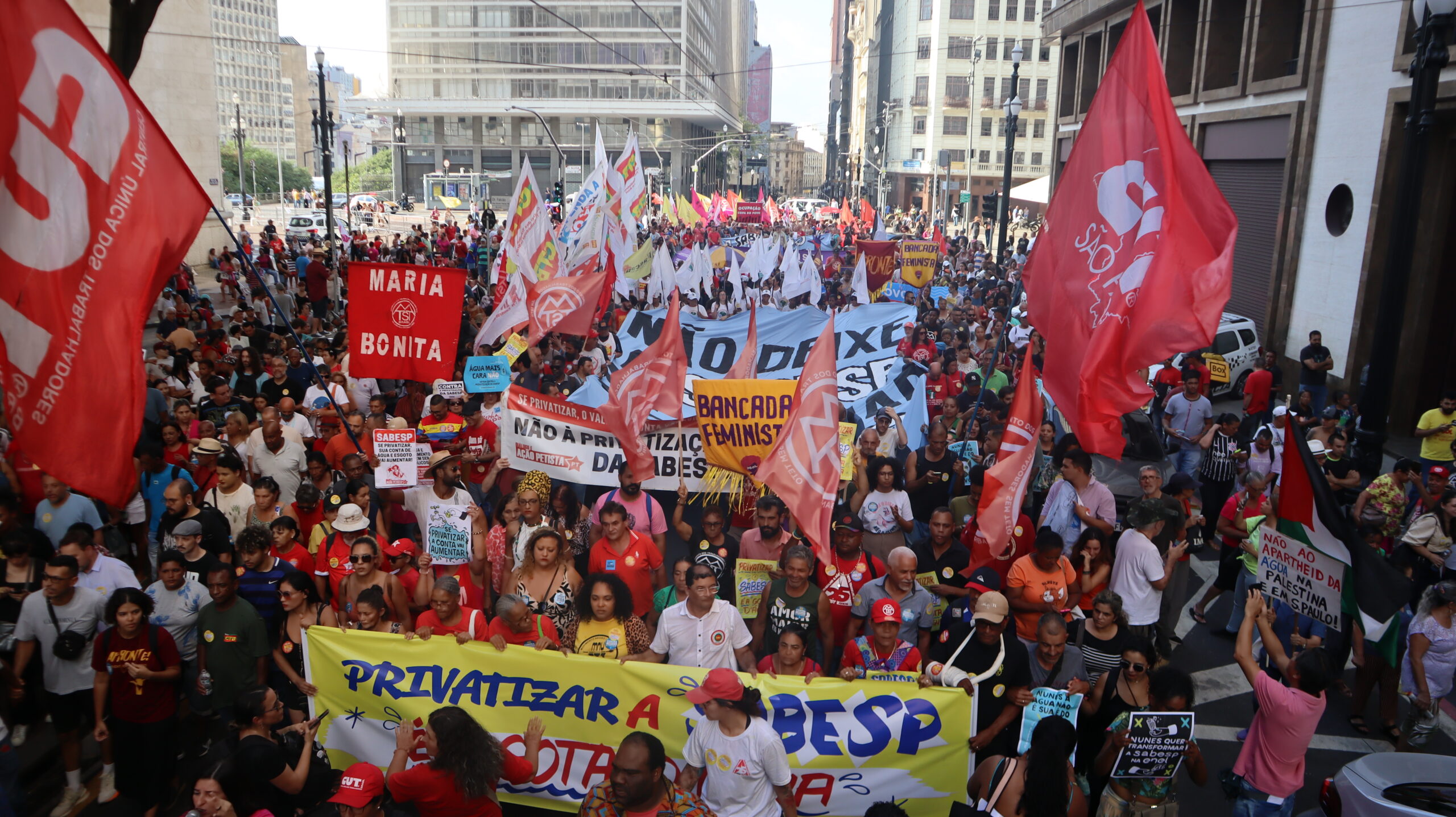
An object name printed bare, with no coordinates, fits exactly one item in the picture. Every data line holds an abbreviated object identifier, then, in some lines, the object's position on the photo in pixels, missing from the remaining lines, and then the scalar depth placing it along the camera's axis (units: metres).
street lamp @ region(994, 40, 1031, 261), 21.75
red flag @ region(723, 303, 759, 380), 8.72
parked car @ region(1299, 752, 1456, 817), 4.61
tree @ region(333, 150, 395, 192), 131.75
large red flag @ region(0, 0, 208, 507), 4.27
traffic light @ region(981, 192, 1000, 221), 26.16
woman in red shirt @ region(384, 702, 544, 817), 4.47
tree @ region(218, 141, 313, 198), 113.75
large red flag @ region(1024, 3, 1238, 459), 6.13
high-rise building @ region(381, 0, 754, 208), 88.69
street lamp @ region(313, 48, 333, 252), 22.22
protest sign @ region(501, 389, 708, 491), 8.02
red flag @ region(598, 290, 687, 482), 7.91
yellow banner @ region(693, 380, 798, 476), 7.70
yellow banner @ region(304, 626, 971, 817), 5.28
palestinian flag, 5.08
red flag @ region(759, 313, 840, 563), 6.35
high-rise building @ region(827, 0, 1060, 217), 77.75
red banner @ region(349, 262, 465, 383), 8.74
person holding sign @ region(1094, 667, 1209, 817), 4.72
